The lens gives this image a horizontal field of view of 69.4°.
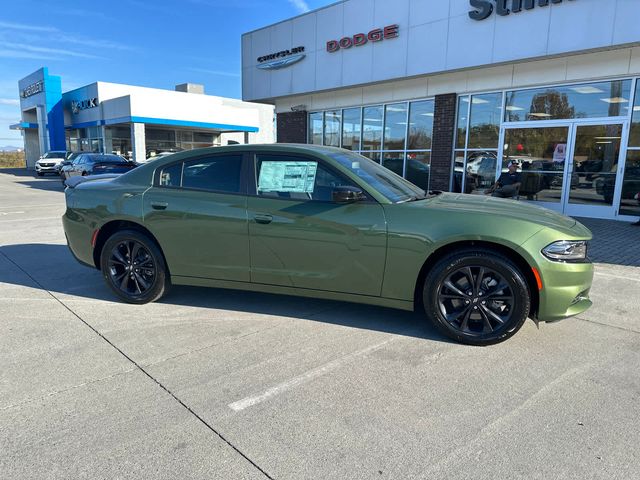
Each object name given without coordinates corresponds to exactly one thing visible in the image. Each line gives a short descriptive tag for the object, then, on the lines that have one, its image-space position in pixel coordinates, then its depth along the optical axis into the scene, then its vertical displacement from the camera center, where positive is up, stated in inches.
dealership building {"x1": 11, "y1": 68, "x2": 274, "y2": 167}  1135.6 +104.2
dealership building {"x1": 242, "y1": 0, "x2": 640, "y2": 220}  398.9 +77.6
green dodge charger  142.7 -26.5
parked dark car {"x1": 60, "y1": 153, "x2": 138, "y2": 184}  745.0 -16.2
